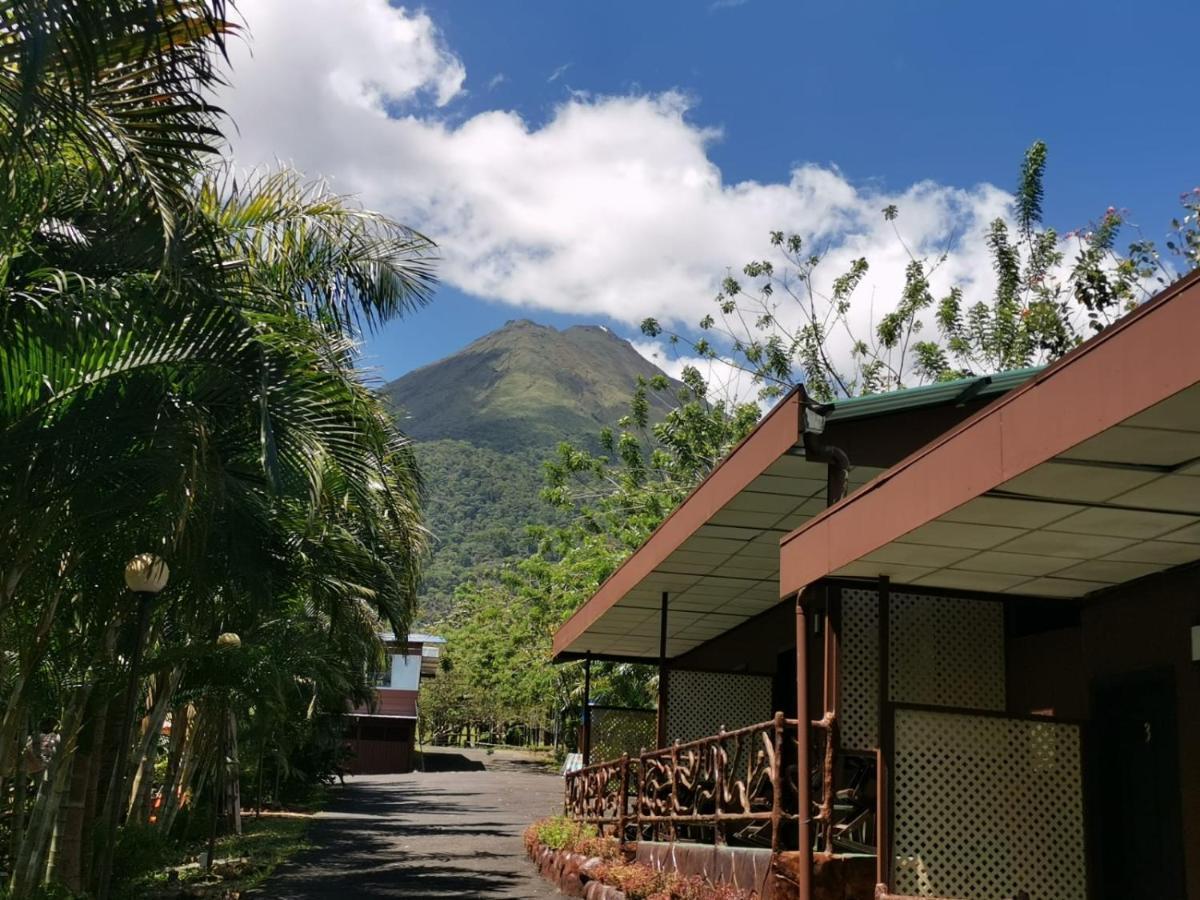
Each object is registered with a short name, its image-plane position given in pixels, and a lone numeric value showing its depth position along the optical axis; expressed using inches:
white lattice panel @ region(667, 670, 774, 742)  542.6
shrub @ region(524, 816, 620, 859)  477.2
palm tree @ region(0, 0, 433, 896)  248.8
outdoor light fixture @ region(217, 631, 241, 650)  483.8
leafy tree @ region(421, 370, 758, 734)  998.4
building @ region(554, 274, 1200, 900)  204.4
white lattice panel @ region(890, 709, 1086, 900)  276.1
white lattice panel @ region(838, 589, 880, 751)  320.2
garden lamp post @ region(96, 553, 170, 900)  370.3
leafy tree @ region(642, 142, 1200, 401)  782.5
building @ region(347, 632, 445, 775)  1849.2
